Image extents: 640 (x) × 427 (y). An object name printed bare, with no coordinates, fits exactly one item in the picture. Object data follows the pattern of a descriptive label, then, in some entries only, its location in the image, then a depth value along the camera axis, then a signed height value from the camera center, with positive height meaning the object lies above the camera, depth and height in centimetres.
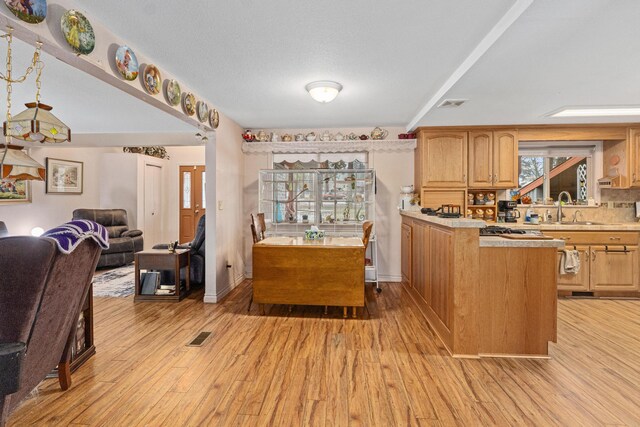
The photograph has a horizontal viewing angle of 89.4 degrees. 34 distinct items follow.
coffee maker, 430 +4
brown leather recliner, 543 -41
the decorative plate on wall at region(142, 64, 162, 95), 241 +103
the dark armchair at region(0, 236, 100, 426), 124 -40
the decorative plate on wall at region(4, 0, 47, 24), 140 +91
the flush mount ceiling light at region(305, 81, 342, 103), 285 +110
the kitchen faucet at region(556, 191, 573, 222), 425 +6
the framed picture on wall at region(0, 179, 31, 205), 497 +33
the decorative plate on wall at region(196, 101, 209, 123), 328 +105
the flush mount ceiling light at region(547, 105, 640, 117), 339 +111
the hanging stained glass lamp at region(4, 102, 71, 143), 147 +40
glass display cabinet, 446 +18
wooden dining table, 312 -59
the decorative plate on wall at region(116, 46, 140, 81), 211 +101
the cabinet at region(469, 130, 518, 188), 412 +70
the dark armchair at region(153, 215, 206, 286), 409 -55
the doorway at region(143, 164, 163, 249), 668 +18
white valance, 454 +96
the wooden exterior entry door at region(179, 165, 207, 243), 750 +33
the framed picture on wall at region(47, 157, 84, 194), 570 +68
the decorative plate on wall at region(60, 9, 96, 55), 169 +99
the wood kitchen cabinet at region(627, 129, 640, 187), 392 +74
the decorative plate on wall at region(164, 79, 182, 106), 271 +104
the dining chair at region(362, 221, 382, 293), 329 -18
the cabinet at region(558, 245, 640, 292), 371 -63
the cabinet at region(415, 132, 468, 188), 416 +66
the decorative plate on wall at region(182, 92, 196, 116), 299 +104
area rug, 404 -97
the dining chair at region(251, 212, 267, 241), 349 -12
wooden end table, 372 -59
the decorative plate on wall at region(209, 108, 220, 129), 355 +107
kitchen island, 234 -59
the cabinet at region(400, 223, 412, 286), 397 -50
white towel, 369 -55
